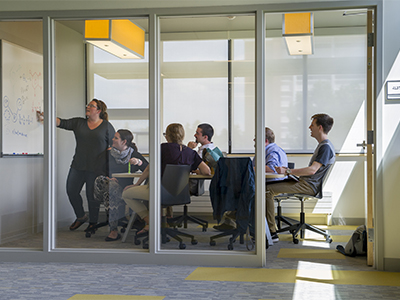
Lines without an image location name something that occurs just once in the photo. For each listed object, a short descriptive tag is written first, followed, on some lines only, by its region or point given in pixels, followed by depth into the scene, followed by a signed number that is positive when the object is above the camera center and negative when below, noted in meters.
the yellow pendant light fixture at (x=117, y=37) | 4.28 +1.01
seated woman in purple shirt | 4.30 -0.17
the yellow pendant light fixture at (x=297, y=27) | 5.18 +1.34
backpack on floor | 4.61 -1.00
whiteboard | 4.62 +0.45
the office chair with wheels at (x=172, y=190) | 4.32 -0.44
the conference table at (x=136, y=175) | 4.30 -0.30
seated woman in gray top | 4.32 -0.26
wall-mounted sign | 4.07 +0.47
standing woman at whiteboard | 4.35 -0.10
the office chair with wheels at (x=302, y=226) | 5.55 -1.02
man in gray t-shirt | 5.43 -0.34
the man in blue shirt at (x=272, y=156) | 5.30 -0.15
